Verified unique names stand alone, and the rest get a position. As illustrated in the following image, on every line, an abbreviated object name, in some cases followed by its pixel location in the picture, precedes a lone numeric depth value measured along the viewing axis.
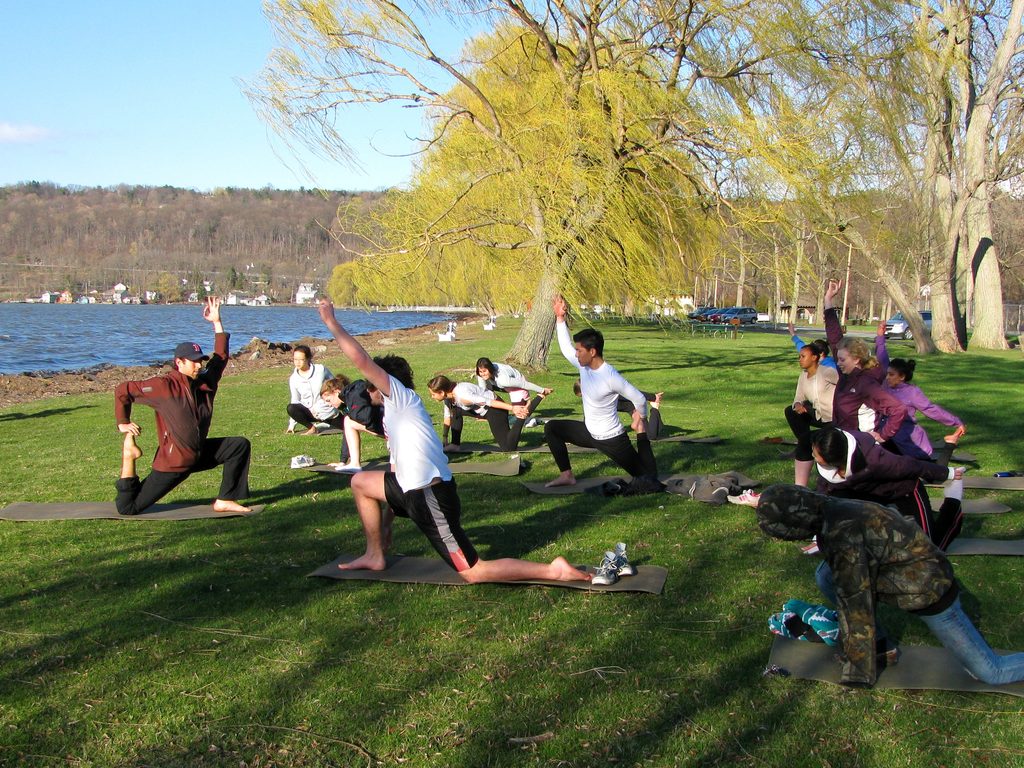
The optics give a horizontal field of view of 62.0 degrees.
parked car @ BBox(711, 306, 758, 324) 61.04
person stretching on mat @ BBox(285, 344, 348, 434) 12.18
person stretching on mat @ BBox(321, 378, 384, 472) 6.21
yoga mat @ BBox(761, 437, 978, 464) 10.73
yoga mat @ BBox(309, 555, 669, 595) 5.85
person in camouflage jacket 4.16
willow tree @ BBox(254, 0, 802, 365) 18.06
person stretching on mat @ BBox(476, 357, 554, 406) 11.27
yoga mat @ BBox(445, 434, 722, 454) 11.23
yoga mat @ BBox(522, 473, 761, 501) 8.87
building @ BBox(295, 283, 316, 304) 158.55
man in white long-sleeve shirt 8.43
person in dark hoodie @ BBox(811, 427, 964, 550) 5.20
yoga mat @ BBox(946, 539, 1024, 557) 6.62
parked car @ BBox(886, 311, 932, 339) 46.98
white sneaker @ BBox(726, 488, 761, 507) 8.09
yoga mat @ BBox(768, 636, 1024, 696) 4.38
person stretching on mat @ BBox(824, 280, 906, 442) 7.63
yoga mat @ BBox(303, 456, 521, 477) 9.93
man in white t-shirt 5.58
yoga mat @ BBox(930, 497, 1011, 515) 7.95
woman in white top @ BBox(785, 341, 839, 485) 8.69
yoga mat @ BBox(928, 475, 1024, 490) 9.05
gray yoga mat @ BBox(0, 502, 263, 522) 7.88
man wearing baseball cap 7.83
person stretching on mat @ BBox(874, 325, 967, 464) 8.02
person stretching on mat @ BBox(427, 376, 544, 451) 11.07
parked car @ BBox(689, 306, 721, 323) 52.52
